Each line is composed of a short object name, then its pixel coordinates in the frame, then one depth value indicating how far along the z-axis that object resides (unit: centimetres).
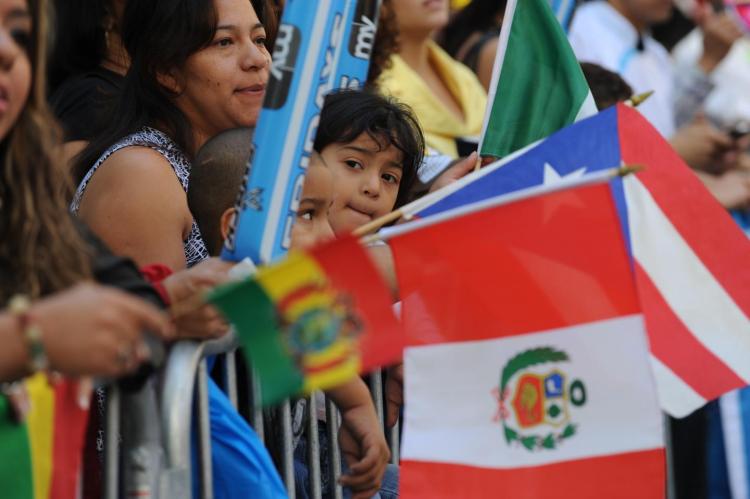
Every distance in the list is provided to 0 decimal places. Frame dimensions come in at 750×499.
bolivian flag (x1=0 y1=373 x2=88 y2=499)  538
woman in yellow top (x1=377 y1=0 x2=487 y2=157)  1152
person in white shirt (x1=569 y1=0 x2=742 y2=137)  1441
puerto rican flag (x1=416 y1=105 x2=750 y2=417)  771
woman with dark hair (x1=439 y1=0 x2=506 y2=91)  1347
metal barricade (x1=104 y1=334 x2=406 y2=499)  606
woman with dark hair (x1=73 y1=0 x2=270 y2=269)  816
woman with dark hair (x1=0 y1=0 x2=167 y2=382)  562
